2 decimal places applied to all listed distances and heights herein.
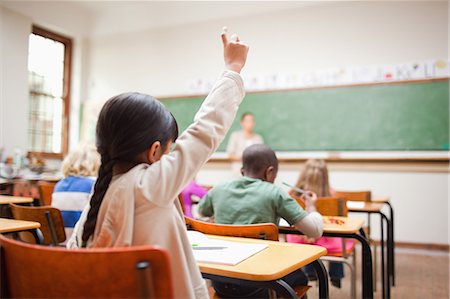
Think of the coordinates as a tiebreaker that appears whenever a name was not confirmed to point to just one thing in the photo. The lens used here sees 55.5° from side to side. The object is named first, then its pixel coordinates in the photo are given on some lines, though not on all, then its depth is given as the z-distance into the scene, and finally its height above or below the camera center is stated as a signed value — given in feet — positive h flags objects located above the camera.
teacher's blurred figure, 19.74 +0.99
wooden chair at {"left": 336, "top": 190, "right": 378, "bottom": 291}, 10.91 -0.86
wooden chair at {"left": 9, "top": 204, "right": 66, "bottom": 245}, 6.98 -1.02
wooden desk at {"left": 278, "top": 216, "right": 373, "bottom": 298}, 5.46 -0.99
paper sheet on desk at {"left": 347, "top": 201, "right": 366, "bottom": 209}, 9.19 -0.96
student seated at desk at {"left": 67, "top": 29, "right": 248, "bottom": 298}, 2.89 -0.09
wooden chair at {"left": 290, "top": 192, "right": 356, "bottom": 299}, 8.16 -0.90
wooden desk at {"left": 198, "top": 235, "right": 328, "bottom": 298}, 3.20 -0.84
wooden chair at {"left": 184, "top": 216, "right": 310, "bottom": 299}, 4.94 -0.82
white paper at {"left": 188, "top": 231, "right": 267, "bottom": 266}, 3.58 -0.84
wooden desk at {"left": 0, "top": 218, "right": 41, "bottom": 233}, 5.04 -0.86
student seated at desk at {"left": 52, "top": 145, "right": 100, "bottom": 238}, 8.19 -0.53
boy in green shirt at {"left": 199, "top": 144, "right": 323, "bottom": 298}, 5.55 -0.63
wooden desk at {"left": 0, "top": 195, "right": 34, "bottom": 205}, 8.66 -0.92
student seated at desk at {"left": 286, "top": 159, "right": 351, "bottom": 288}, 9.25 -0.51
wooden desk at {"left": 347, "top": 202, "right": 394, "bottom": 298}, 8.71 -1.70
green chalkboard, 16.79 +1.90
